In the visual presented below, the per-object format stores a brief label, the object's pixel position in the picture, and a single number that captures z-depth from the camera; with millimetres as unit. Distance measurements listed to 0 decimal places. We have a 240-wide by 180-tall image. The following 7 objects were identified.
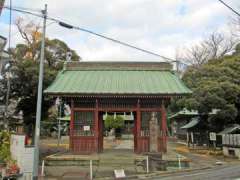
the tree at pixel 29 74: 29781
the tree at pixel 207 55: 60375
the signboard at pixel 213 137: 31084
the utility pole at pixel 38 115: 13588
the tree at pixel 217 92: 30094
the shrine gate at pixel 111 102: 23094
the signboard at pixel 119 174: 16300
